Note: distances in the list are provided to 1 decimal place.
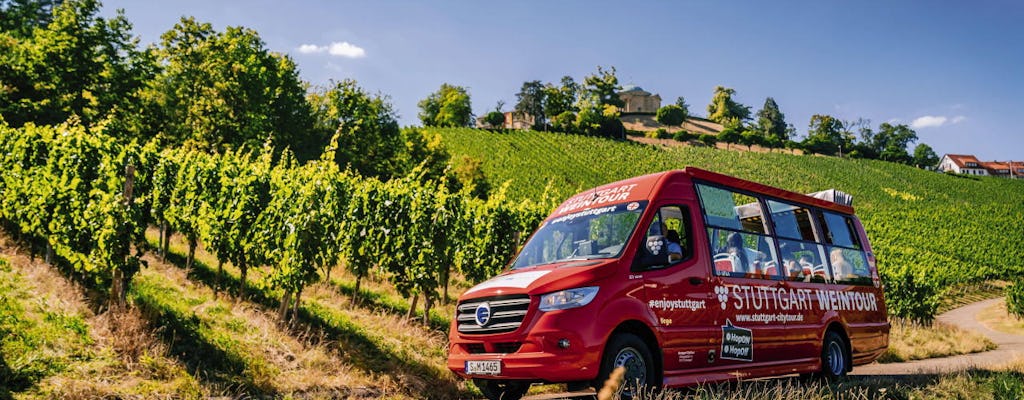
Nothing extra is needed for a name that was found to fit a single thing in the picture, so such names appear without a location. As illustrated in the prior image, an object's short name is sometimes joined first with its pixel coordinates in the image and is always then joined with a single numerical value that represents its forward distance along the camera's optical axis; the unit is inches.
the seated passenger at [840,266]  410.0
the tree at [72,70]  1194.6
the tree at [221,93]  1489.9
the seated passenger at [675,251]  285.1
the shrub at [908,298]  1589.6
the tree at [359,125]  1924.2
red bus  252.7
